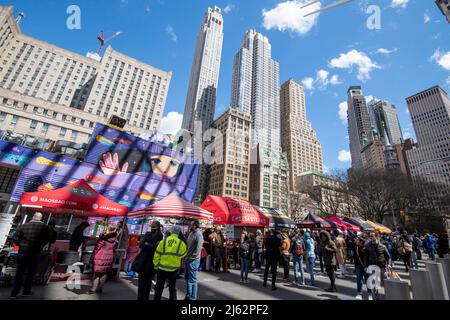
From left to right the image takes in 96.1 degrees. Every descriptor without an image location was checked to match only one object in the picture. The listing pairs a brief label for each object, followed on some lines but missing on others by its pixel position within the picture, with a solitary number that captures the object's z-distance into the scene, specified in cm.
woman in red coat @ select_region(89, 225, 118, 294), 588
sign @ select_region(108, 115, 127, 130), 2649
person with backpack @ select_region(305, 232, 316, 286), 863
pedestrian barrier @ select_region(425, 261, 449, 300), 354
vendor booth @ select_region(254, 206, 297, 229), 1572
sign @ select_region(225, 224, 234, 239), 1285
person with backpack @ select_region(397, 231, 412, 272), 1088
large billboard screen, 1905
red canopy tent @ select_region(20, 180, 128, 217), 709
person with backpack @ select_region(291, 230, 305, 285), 840
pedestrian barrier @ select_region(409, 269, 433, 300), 330
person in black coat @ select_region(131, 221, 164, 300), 497
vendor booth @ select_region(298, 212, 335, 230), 1717
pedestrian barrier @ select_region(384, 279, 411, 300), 294
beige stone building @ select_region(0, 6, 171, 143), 6319
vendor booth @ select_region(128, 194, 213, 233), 908
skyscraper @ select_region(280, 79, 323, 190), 12001
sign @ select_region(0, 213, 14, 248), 631
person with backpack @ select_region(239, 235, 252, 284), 816
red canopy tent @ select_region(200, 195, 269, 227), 1276
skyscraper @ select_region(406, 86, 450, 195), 6662
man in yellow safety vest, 456
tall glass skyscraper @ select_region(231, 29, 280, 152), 12338
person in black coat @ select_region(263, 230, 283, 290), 749
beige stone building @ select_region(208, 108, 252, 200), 8681
